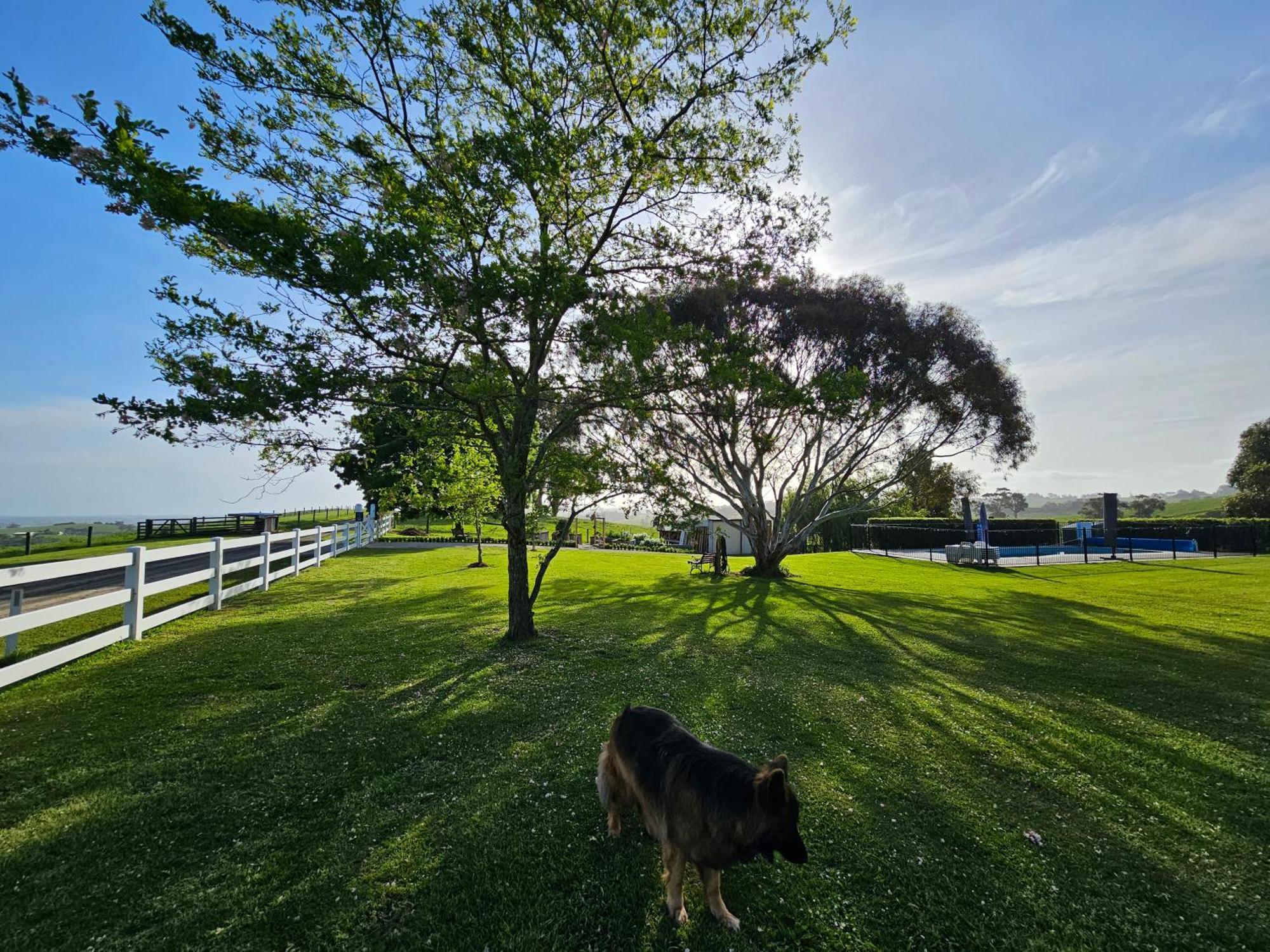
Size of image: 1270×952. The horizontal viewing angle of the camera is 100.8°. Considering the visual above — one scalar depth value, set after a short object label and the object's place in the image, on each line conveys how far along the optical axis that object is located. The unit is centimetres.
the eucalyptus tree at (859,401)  2019
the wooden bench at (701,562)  2312
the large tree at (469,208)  540
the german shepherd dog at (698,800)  249
